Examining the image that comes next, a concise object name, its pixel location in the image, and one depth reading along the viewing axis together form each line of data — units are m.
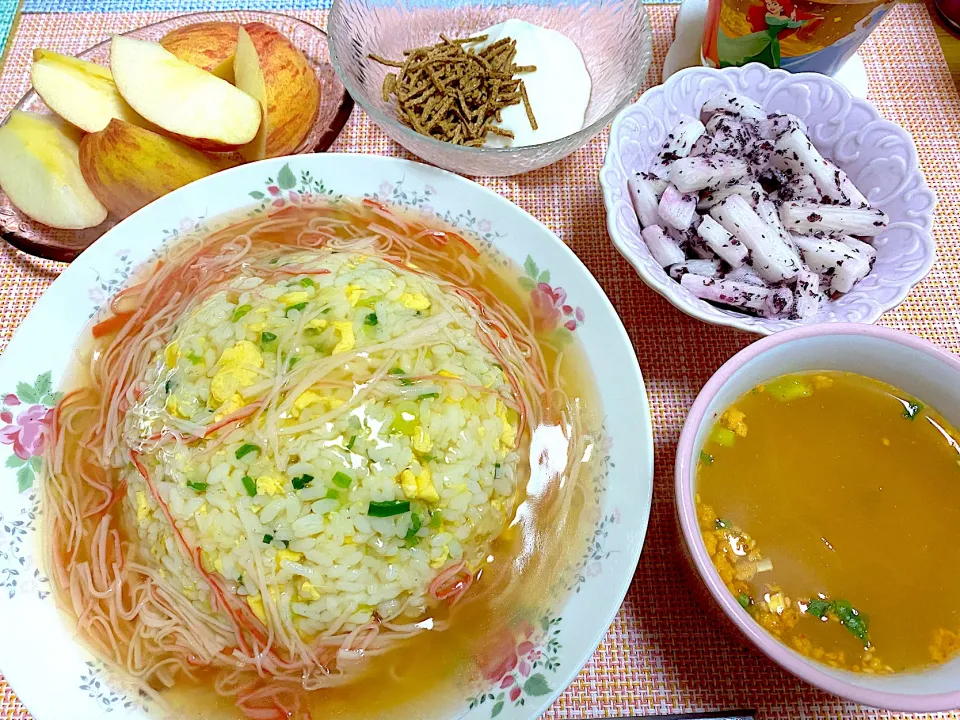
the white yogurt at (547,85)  0.36
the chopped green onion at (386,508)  0.26
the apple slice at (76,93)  0.33
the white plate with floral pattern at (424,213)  0.25
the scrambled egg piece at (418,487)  0.26
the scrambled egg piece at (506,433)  0.29
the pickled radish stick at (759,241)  0.30
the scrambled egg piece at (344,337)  0.28
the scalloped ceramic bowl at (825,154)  0.30
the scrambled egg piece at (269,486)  0.26
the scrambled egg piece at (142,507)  0.27
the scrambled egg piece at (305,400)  0.27
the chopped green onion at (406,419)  0.27
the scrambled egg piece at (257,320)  0.28
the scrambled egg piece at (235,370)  0.27
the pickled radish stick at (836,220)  0.31
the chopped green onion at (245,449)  0.26
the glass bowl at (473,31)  0.33
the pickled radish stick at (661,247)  0.31
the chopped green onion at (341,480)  0.26
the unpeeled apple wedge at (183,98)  0.32
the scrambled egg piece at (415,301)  0.30
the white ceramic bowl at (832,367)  0.23
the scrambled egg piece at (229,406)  0.27
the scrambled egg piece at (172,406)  0.27
